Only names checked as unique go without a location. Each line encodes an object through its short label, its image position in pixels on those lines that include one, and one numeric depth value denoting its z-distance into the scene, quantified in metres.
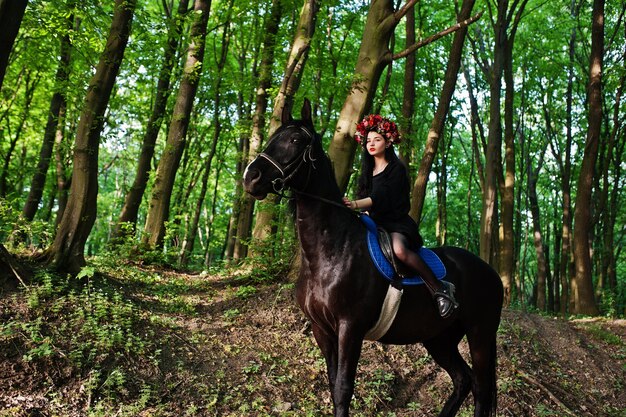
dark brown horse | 3.99
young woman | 4.47
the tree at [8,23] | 6.13
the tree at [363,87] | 8.68
